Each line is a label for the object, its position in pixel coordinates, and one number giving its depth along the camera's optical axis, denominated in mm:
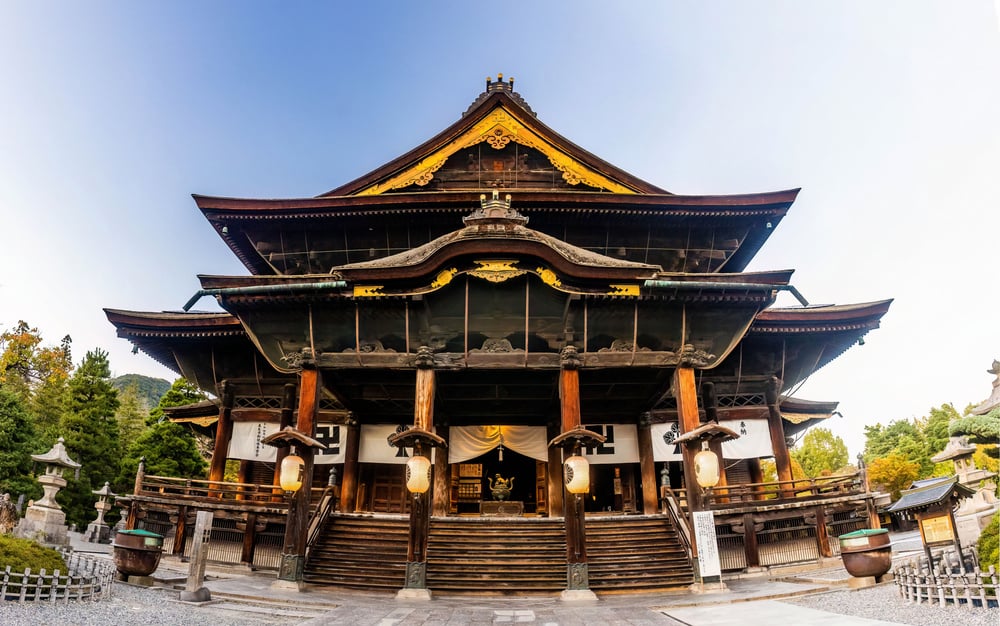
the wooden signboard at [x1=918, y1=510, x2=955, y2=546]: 10250
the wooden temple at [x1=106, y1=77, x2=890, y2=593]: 13078
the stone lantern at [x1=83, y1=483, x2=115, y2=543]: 25484
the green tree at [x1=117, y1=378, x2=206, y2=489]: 32281
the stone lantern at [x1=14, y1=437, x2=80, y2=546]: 14398
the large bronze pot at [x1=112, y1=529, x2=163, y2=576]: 11312
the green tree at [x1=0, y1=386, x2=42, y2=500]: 26625
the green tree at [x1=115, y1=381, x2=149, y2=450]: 44994
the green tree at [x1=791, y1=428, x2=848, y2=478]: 63219
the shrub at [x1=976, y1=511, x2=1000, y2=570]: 9920
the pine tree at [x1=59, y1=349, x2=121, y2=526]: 30562
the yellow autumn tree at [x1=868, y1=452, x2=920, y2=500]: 38875
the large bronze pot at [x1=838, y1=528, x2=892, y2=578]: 10648
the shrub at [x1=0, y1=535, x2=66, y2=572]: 8609
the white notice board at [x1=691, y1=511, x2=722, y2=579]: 11375
